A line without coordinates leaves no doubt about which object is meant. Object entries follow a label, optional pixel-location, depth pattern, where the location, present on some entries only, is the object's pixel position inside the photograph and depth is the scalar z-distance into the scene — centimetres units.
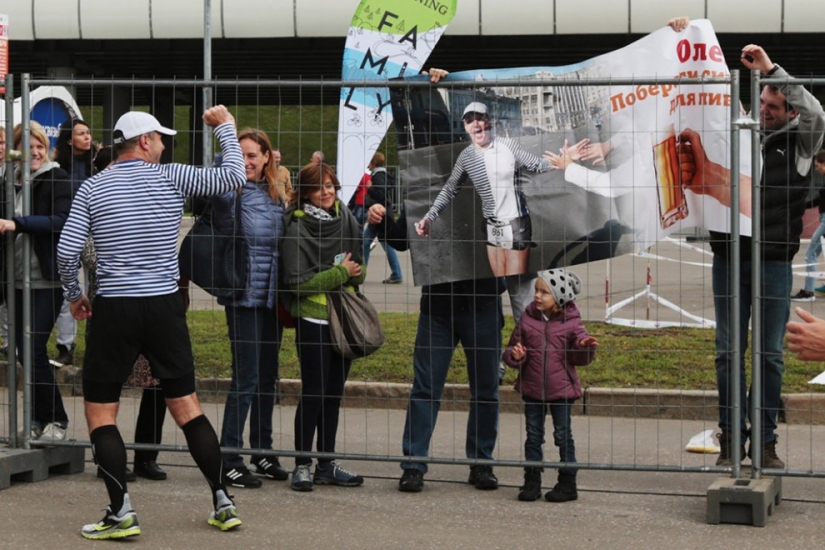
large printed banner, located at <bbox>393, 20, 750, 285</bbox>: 1336
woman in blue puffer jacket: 1415
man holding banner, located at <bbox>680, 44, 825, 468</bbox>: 1327
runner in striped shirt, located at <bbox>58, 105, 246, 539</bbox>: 1206
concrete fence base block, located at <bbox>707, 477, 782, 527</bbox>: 1252
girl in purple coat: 1357
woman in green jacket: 1402
